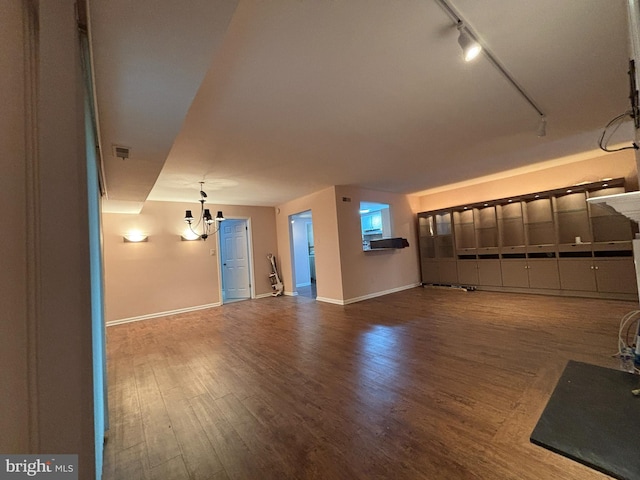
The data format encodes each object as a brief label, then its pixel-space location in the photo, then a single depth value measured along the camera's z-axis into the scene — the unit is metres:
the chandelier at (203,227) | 5.86
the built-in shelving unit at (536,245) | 4.41
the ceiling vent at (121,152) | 2.29
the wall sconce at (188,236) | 5.81
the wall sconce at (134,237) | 5.12
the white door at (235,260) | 6.89
